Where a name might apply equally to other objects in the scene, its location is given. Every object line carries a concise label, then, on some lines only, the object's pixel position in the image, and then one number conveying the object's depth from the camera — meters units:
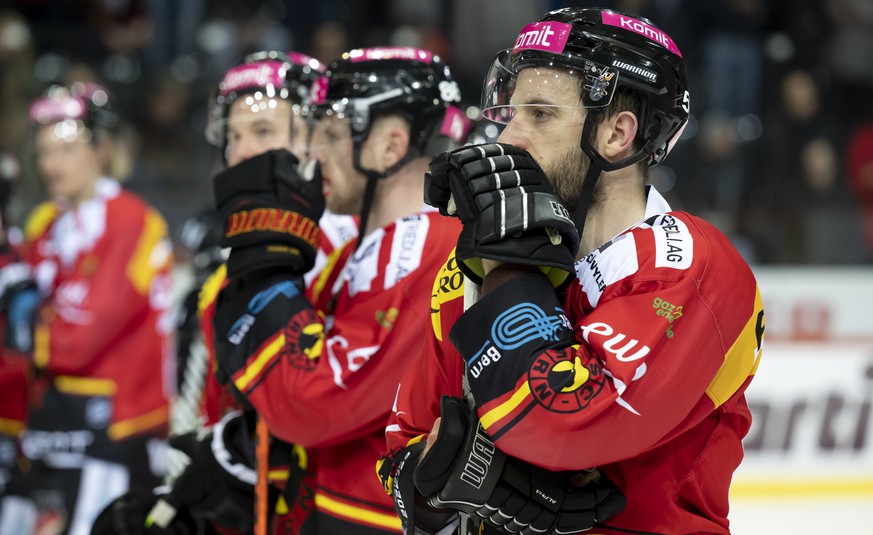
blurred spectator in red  11.67
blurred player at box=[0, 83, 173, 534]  8.22
